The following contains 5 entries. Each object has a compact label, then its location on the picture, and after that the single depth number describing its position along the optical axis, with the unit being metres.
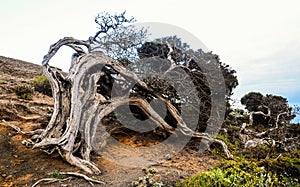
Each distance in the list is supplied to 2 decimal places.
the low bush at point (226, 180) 3.80
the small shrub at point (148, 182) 4.39
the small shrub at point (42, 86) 13.32
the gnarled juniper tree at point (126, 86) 6.52
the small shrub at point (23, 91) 11.38
